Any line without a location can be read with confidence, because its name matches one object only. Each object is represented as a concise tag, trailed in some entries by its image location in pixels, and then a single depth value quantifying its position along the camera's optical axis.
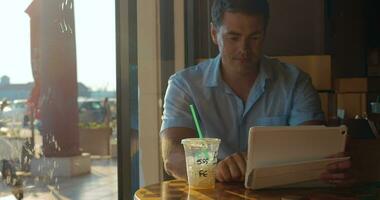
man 1.93
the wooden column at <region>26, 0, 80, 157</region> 2.17
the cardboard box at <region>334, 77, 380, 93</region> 2.74
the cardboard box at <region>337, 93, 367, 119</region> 2.72
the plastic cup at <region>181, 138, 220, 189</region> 1.29
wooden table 1.22
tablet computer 1.25
